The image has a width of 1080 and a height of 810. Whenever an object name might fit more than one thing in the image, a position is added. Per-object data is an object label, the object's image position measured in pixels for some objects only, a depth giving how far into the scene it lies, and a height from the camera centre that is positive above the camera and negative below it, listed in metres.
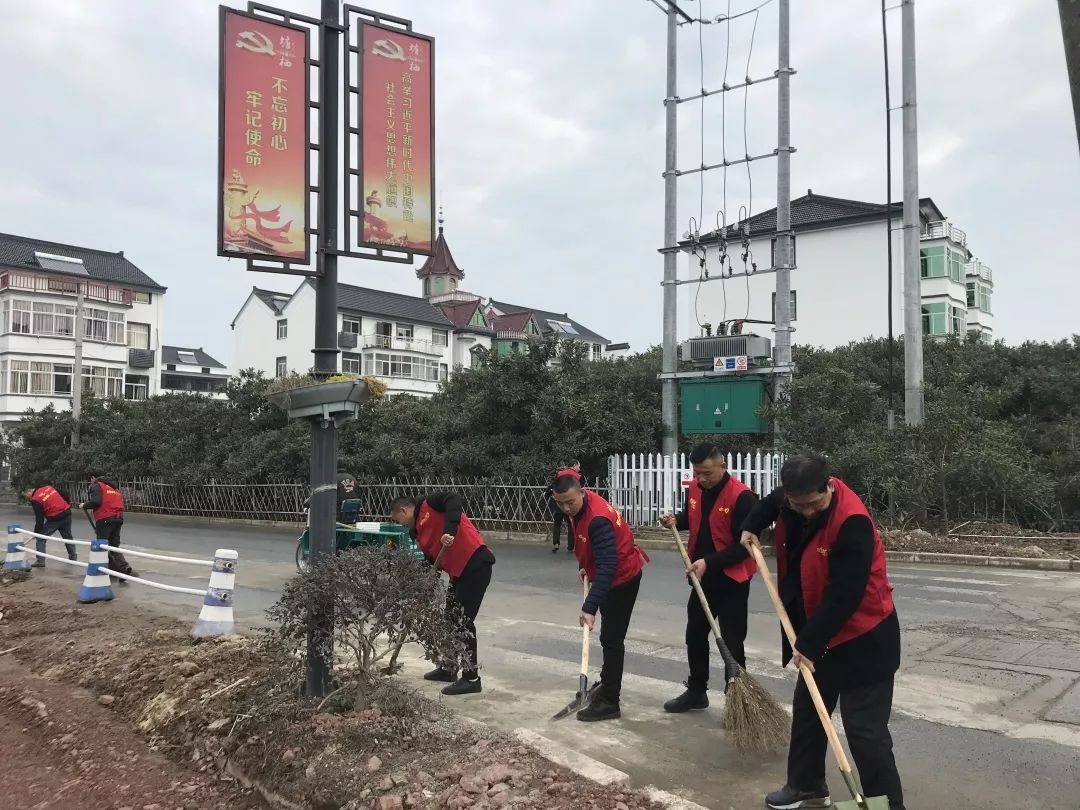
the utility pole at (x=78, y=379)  28.28 +2.16
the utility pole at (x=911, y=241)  14.54 +3.59
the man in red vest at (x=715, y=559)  4.77 -0.67
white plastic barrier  7.13 -1.39
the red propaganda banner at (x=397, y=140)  5.35 +1.98
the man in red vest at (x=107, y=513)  11.27 -0.99
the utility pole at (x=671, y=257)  17.45 +3.97
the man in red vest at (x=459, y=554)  5.41 -0.75
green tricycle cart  10.47 -1.17
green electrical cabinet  16.58 +0.79
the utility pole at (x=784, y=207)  16.17 +4.60
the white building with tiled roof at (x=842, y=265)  38.09 +8.46
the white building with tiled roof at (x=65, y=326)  40.69 +5.96
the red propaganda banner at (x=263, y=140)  4.93 +1.83
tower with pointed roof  66.69 +13.45
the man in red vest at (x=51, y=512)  12.73 -1.13
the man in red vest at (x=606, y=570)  4.73 -0.75
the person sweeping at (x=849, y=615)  3.23 -0.67
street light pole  4.69 +0.67
